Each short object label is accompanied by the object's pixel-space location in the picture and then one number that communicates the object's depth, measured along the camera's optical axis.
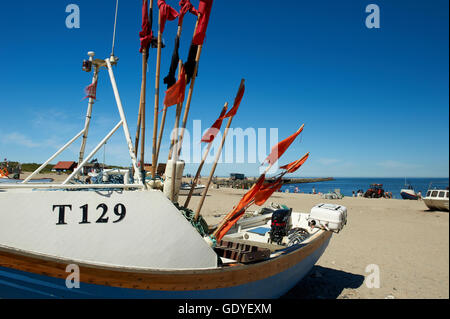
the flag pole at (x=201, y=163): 4.42
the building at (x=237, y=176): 72.76
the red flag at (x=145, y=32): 4.09
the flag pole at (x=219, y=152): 4.46
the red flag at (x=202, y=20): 4.04
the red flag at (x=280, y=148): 4.59
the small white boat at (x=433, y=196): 15.72
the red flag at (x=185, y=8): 4.02
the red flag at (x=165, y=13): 3.91
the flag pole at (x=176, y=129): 3.89
